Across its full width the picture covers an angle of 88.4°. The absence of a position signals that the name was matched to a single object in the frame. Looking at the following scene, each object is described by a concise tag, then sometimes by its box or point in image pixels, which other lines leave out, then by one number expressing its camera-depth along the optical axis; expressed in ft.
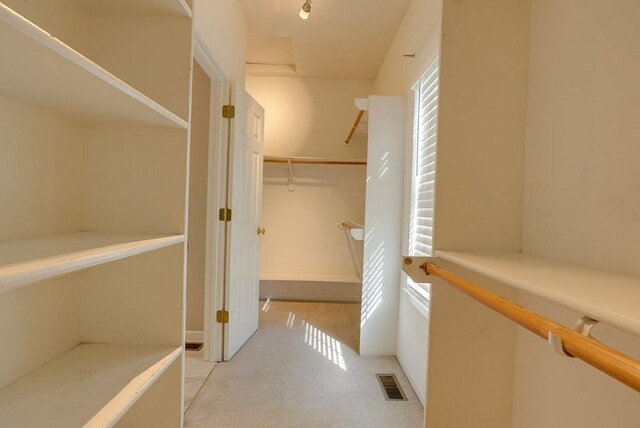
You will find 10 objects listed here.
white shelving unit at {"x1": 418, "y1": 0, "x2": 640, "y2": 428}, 2.96
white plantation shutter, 6.55
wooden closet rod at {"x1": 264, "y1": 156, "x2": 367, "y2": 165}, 11.87
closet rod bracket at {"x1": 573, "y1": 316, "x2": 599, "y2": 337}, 1.71
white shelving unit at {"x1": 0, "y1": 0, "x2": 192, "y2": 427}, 2.60
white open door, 7.67
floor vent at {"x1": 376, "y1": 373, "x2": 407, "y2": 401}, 6.43
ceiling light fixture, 7.69
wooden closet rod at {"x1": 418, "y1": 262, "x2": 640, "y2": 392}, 1.35
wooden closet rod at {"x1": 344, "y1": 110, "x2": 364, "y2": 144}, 9.85
